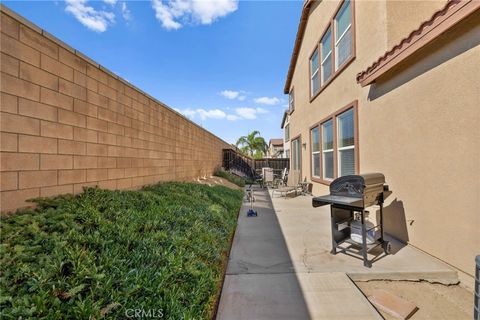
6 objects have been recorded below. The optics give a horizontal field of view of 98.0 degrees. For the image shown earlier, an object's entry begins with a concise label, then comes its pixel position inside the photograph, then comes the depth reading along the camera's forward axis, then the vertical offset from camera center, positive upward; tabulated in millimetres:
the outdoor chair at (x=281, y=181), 10886 -952
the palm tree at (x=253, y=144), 29656 +2780
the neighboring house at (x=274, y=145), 37200 +3278
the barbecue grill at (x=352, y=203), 2892 -572
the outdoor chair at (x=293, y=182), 8228 -785
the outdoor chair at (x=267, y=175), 10742 -598
